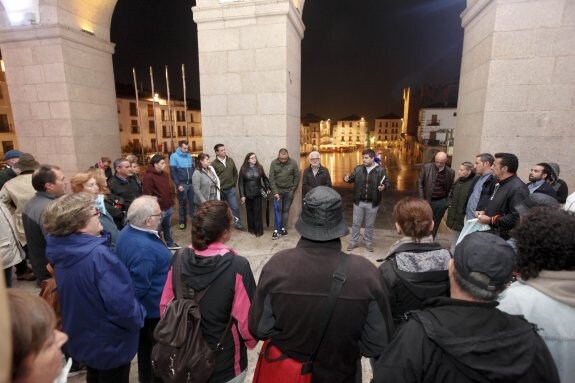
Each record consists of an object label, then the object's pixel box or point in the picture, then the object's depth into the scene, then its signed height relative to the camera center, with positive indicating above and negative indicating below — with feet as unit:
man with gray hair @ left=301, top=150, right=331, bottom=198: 19.67 -2.59
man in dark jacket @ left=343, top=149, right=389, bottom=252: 18.29 -3.42
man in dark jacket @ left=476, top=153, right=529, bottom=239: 11.76 -2.43
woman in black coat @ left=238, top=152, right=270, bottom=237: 20.62 -3.52
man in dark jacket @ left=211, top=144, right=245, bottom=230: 21.18 -2.49
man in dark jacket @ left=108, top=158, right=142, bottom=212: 15.96 -2.59
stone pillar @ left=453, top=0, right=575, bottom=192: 16.43 +2.97
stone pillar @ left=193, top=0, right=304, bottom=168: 20.34 +4.31
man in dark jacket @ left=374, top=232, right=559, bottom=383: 3.76 -2.57
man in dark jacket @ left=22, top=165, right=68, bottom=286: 10.44 -2.45
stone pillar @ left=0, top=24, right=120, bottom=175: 23.49 +3.62
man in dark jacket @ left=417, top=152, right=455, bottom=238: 18.42 -2.91
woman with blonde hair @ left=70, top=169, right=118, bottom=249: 11.67 -1.94
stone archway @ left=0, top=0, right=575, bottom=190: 16.84 +3.85
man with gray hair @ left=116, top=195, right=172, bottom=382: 7.53 -2.94
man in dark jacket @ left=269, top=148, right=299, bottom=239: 20.44 -2.82
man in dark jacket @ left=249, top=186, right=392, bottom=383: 5.29 -2.92
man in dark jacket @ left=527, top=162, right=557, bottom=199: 13.35 -1.98
